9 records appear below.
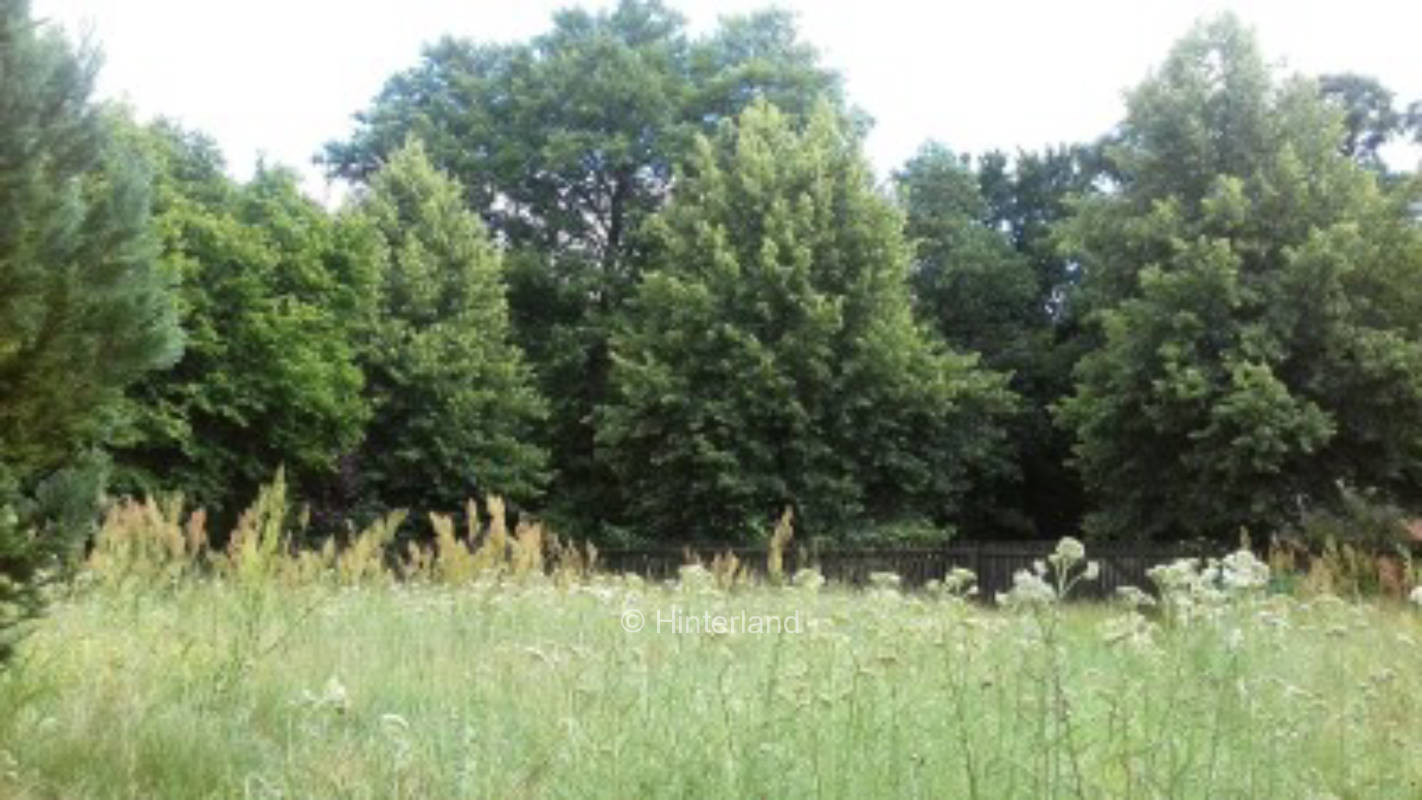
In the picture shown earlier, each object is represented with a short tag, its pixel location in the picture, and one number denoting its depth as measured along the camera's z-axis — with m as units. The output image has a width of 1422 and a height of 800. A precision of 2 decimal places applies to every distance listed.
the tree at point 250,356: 19.39
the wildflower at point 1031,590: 3.10
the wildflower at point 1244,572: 3.73
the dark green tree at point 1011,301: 28.14
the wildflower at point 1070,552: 3.18
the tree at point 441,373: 23.17
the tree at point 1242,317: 18.94
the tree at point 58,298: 3.65
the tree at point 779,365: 22.34
